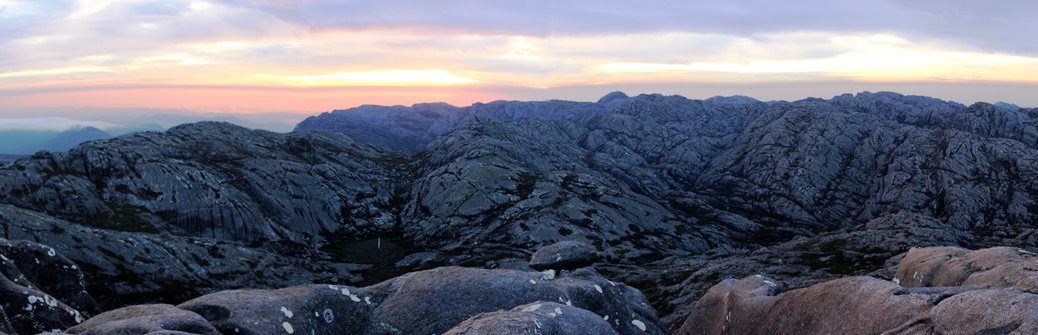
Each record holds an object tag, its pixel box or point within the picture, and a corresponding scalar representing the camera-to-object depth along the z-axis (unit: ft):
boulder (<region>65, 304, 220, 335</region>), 60.80
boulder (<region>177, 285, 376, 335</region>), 75.77
